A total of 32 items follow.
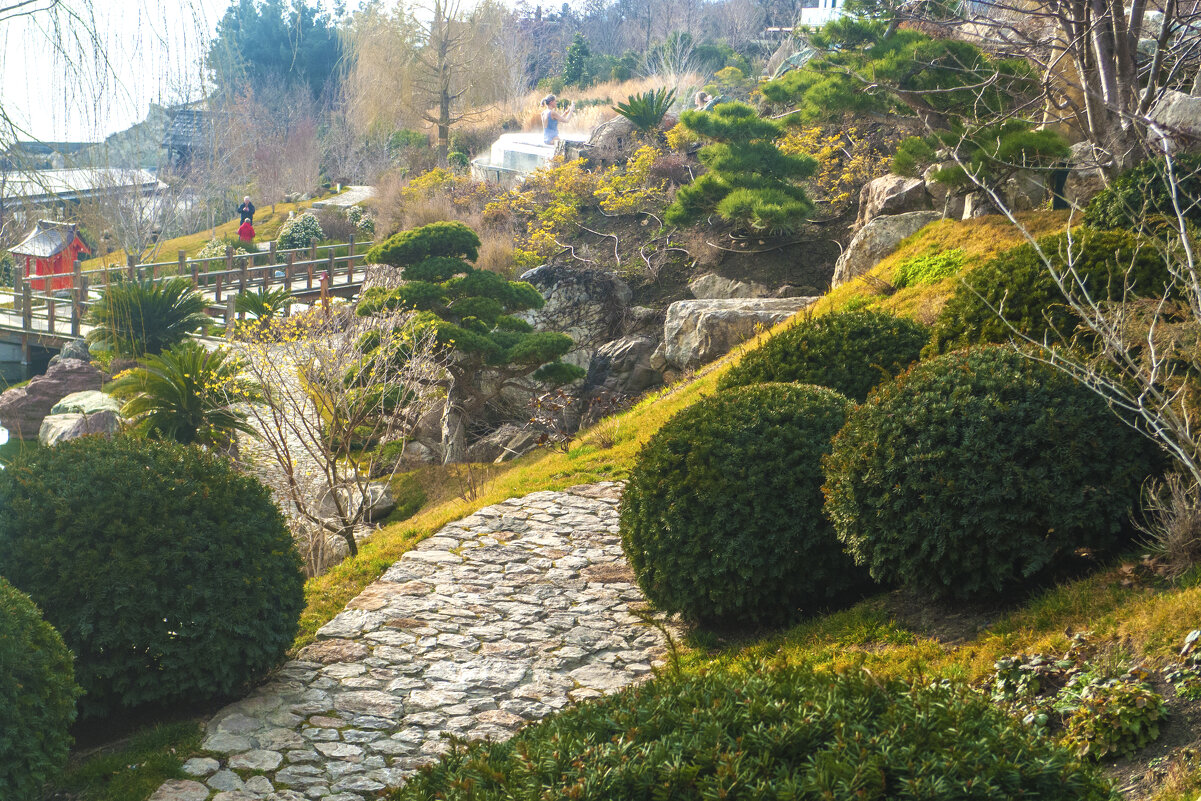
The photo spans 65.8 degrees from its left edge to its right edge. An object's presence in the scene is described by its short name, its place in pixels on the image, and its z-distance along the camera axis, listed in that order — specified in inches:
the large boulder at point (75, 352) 789.9
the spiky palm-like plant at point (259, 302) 764.0
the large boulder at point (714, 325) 530.0
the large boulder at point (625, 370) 585.3
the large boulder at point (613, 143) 994.7
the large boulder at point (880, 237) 501.0
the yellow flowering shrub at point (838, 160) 692.1
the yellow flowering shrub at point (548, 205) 828.0
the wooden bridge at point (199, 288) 860.6
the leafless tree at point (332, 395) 366.3
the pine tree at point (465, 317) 566.3
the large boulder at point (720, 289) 640.4
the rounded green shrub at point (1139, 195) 340.2
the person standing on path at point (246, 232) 1145.4
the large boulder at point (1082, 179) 416.2
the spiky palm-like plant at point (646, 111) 960.3
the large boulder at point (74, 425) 568.8
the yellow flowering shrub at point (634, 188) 836.0
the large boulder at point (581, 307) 681.0
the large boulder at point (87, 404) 609.3
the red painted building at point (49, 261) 942.4
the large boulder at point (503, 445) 554.6
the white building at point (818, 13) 1645.1
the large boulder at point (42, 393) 714.2
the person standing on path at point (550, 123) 1191.6
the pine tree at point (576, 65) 1748.3
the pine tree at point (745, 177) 608.4
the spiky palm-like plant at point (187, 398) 458.3
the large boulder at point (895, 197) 533.3
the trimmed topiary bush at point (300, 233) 1284.4
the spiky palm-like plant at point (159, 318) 624.7
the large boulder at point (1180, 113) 378.6
